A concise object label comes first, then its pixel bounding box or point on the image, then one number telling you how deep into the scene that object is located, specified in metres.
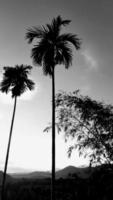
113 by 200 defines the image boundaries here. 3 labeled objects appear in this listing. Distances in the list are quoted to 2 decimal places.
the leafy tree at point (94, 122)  13.60
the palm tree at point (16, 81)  22.83
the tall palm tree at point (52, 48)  14.03
